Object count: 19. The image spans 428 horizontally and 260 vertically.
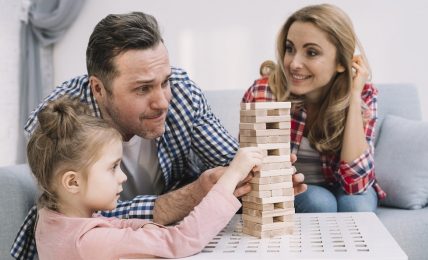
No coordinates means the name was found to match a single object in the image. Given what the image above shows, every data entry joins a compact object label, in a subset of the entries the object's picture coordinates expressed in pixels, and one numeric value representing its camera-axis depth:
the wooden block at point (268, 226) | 1.27
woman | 1.98
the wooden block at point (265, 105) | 1.27
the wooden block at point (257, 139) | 1.27
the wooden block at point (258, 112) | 1.27
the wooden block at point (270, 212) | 1.27
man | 1.57
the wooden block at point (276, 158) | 1.27
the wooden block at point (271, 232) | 1.28
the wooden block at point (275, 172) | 1.27
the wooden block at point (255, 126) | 1.27
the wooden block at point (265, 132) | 1.28
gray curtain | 3.70
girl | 1.15
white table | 1.09
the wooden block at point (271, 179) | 1.27
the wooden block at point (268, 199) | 1.27
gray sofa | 1.63
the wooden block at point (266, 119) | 1.27
